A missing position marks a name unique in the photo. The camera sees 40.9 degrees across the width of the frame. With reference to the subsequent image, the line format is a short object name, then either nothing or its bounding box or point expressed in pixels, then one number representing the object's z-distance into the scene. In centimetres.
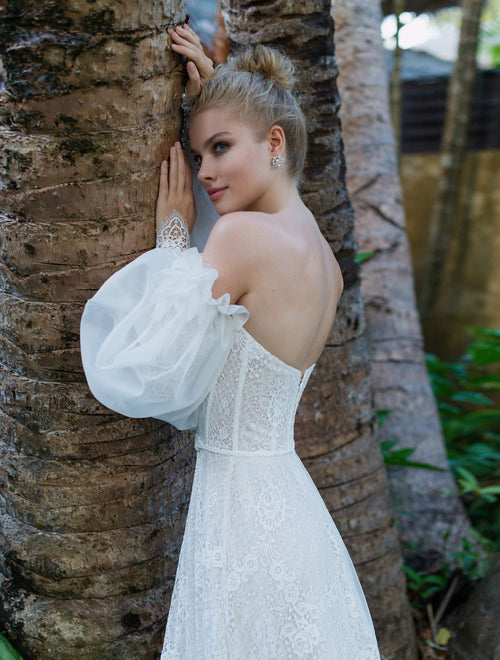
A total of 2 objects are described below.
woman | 161
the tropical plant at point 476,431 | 427
